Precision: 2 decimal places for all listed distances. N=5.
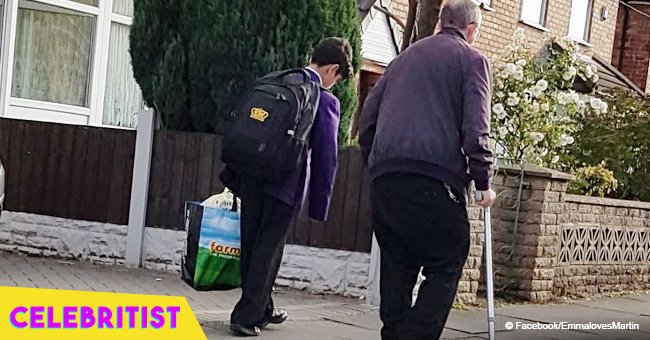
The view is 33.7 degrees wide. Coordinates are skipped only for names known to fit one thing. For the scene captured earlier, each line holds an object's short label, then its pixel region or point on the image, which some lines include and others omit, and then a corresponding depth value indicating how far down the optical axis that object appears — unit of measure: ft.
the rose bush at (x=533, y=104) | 33.76
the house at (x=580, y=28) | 50.60
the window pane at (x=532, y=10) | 54.90
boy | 20.35
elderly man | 17.03
